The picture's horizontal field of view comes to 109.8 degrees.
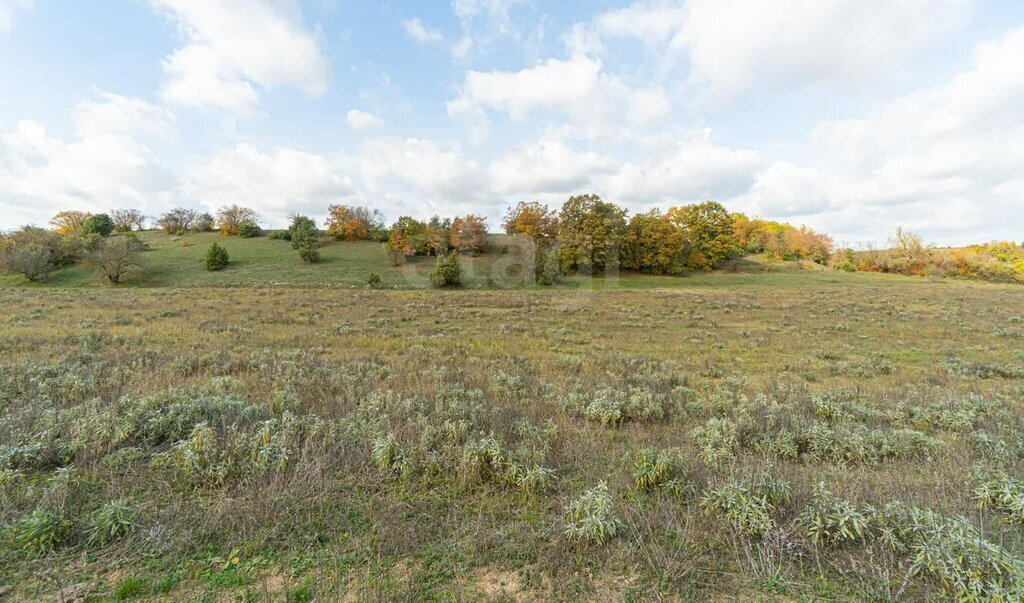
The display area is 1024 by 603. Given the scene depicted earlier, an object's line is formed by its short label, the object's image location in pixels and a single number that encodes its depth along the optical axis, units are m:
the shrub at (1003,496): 3.83
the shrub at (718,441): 5.13
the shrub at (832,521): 3.44
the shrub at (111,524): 3.55
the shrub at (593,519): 3.58
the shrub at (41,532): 3.44
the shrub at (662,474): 4.41
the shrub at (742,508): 3.59
